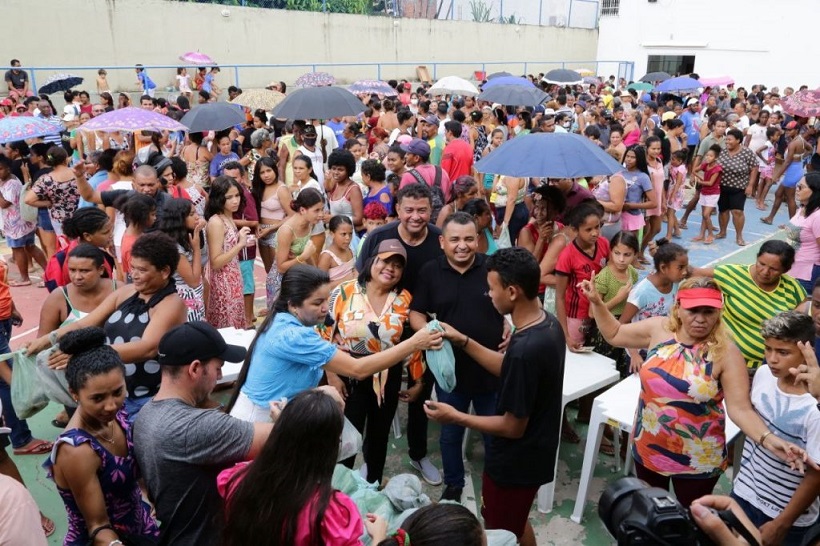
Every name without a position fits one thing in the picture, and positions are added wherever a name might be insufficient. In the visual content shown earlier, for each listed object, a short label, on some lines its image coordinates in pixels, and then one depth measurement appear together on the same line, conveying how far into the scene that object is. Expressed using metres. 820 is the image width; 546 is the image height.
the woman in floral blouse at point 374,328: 3.73
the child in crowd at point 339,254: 4.91
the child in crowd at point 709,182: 9.34
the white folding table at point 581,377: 3.95
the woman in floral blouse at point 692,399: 2.84
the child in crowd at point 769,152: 11.52
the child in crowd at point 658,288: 4.29
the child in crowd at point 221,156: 7.80
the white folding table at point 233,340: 4.22
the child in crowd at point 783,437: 2.75
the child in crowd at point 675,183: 9.28
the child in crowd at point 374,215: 5.36
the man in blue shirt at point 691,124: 13.78
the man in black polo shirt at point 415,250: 4.08
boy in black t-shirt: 2.76
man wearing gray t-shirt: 2.34
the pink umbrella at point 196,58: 18.31
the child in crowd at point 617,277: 4.48
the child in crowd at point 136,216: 4.62
